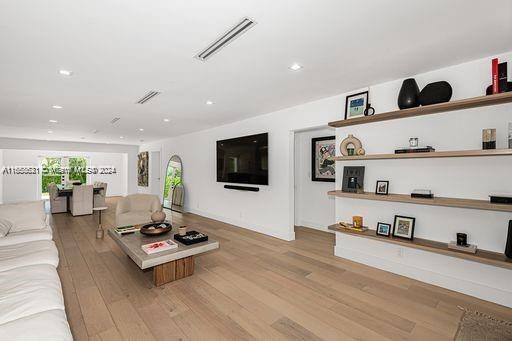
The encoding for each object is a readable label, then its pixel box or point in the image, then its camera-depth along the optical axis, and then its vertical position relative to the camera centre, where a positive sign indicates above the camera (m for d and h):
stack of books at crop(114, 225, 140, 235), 3.34 -0.92
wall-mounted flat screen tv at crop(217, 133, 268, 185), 4.71 +0.18
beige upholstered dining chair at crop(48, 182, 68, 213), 6.88 -1.02
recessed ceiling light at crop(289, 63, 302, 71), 2.55 +1.13
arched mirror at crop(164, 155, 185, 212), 7.26 -0.61
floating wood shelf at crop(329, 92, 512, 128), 2.20 +0.66
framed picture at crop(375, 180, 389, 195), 3.07 -0.25
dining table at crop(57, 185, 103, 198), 6.82 -0.69
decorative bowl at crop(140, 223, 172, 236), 3.23 -0.88
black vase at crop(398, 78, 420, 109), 2.70 +0.87
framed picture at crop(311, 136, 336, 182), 5.00 +0.22
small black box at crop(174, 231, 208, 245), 2.95 -0.92
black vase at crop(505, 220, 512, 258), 2.17 -0.71
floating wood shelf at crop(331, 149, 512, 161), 2.15 +0.15
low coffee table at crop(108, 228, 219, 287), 2.53 -1.00
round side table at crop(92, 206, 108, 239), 4.48 -1.28
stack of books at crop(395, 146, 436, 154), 2.63 +0.22
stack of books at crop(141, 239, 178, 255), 2.66 -0.94
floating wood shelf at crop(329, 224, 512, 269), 2.17 -0.86
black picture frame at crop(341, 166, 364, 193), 3.32 -0.16
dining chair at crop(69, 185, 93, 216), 6.58 -0.94
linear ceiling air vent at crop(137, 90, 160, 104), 3.46 +1.12
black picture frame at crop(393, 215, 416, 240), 2.85 -0.72
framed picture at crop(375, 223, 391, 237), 3.03 -0.80
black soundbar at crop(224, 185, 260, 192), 4.89 -0.44
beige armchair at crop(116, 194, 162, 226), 4.52 -0.85
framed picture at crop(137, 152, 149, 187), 10.08 -0.04
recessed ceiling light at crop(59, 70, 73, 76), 2.64 +1.10
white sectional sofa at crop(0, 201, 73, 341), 1.32 -0.90
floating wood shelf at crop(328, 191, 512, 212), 2.19 -0.35
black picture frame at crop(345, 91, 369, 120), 3.24 +1.00
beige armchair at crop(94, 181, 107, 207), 7.57 -1.00
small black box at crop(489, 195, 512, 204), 2.17 -0.29
